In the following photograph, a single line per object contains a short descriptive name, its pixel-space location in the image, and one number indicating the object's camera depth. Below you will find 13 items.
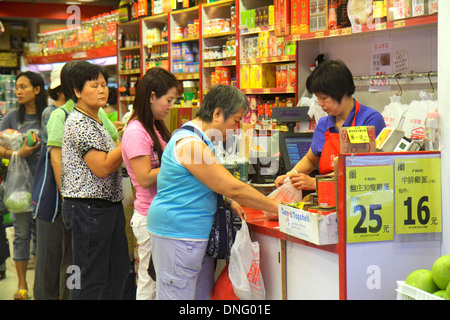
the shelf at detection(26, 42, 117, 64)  8.89
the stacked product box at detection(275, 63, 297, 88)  5.18
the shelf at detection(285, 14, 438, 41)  3.58
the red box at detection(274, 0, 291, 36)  4.80
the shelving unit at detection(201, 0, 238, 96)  6.11
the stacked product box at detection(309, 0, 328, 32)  4.46
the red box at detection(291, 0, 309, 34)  4.64
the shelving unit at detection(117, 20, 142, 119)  8.37
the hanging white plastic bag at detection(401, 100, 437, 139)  3.90
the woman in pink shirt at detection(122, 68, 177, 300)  3.04
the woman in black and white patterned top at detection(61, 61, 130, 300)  3.27
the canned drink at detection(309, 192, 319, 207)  2.51
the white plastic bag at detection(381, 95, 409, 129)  4.13
